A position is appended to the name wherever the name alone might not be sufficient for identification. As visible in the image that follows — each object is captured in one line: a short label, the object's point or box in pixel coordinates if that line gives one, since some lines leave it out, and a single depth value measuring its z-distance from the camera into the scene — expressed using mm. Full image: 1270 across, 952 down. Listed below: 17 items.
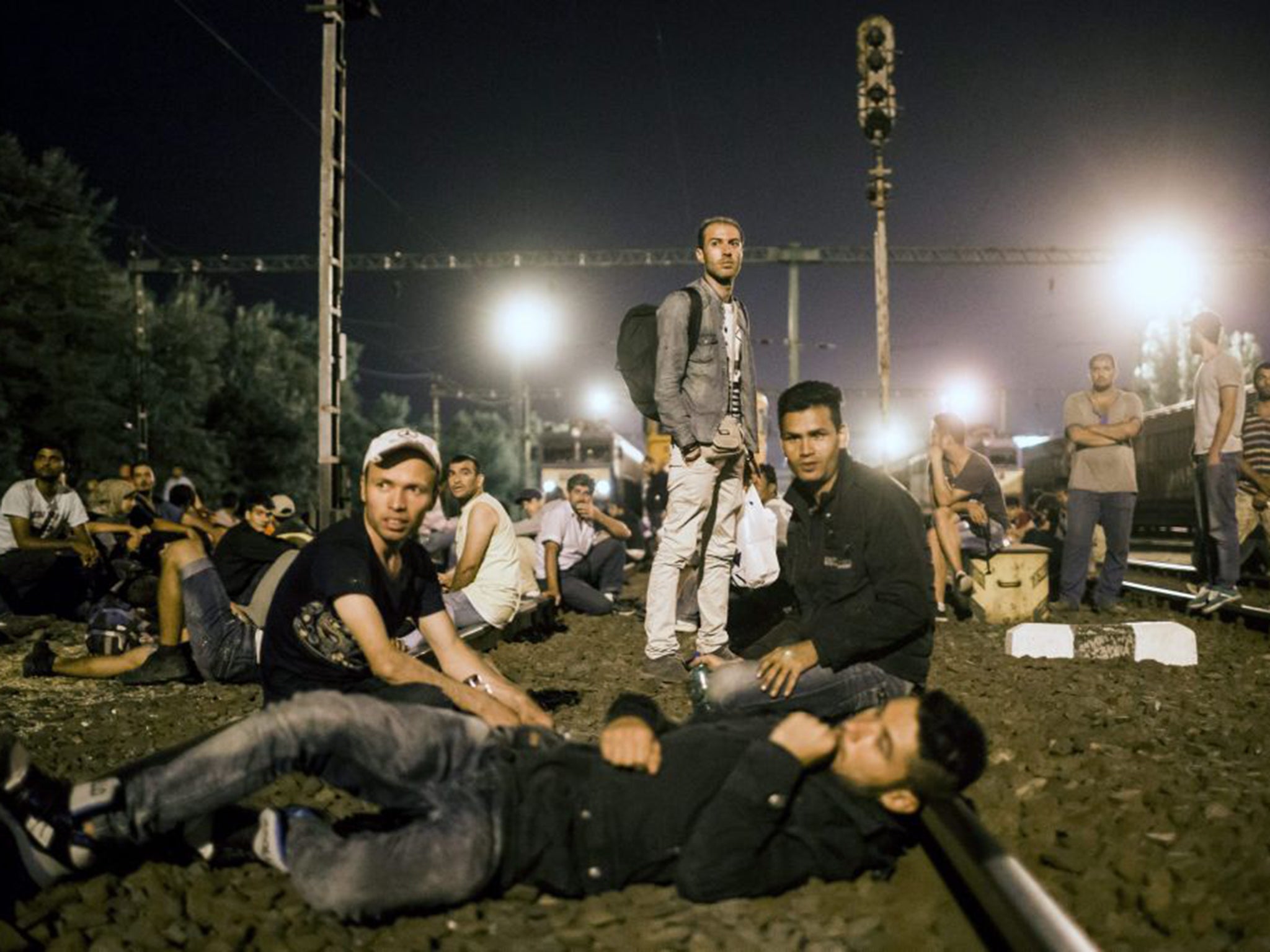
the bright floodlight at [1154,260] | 36500
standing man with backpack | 6164
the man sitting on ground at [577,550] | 11352
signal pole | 13758
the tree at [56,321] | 37438
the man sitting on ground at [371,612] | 3705
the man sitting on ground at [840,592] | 4109
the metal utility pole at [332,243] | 14195
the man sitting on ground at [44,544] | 10062
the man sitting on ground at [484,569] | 7465
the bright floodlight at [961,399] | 66750
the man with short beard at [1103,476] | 9203
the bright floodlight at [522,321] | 42031
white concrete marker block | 7121
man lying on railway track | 2869
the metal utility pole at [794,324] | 35969
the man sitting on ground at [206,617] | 6137
